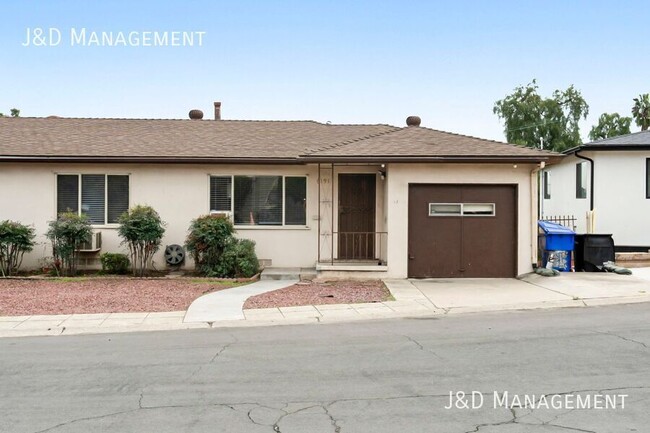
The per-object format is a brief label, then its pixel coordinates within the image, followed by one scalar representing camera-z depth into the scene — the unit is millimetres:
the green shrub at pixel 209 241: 13750
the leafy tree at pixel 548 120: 45938
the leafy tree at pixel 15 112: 42438
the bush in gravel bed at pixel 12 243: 13695
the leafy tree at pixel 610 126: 51281
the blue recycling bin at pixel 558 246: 14016
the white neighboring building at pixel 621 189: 17203
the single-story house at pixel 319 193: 13680
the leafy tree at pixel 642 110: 54938
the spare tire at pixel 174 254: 14797
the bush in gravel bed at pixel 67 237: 13664
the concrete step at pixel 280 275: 13898
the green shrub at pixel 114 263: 14391
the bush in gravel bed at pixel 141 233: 13719
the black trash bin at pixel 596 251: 14062
